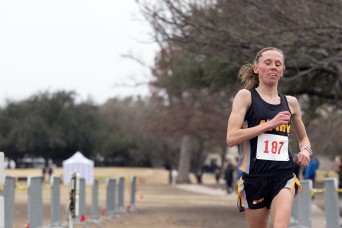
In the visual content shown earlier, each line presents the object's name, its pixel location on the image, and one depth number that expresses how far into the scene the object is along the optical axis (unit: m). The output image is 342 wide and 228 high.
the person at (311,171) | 27.38
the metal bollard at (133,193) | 28.58
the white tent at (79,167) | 46.03
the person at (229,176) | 48.66
